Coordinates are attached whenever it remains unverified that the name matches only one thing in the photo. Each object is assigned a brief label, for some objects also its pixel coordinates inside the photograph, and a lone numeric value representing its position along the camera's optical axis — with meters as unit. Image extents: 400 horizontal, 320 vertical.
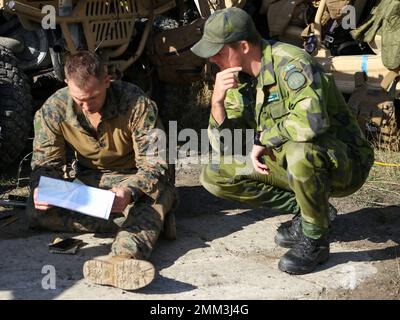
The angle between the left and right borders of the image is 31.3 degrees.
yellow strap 5.84
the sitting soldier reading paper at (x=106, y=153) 3.94
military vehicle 5.69
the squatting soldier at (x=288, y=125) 3.69
